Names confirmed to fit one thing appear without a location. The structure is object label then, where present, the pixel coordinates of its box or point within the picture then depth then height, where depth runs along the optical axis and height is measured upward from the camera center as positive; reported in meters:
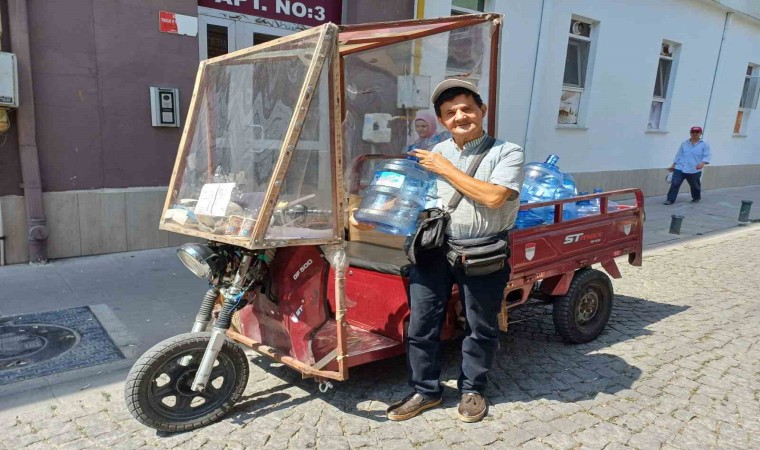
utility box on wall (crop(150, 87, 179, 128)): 5.94 +0.05
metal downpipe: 5.07 -0.36
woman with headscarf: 4.24 -0.02
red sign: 5.88 +0.97
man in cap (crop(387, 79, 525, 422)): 2.73 -0.76
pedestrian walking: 11.76 -0.48
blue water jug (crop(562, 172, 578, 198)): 4.33 -0.42
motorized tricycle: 2.64 -0.60
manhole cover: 3.53 -1.66
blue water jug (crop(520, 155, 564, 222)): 4.28 -0.39
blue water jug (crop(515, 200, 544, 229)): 3.78 -0.61
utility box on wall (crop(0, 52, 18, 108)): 4.91 +0.20
